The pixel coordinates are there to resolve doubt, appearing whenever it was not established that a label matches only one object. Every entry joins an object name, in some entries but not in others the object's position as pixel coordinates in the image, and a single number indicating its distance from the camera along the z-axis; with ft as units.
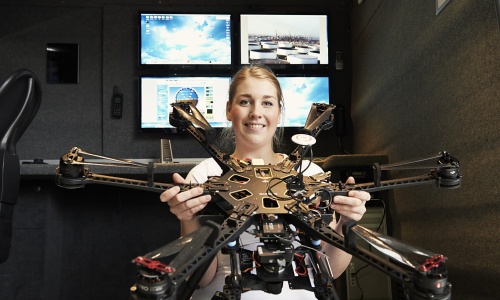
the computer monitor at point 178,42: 8.64
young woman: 3.03
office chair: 4.42
